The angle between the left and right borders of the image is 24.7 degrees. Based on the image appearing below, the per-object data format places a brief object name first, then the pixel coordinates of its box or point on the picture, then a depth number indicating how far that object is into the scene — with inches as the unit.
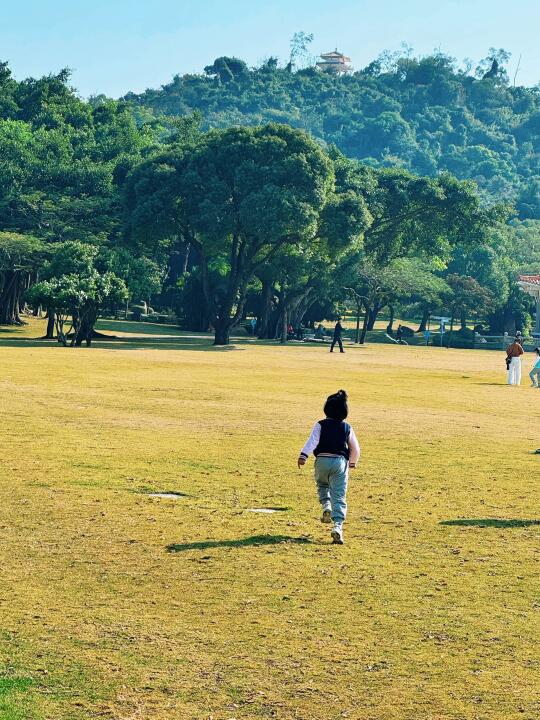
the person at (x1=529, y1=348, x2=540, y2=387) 1651.1
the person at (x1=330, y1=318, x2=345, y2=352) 2566.4
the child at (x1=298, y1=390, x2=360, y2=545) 547.5
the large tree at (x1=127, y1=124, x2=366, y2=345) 2549.2
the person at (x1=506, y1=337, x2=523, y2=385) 1657.2
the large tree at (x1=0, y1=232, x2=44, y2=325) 2628.0
